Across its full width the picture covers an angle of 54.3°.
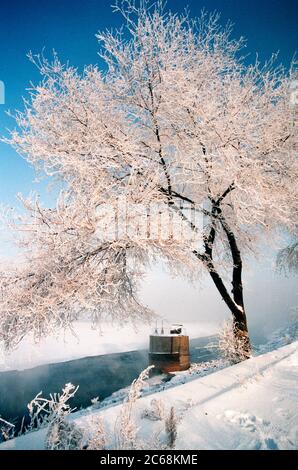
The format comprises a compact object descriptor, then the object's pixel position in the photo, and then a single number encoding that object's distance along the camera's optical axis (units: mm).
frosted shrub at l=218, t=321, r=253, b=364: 8148
